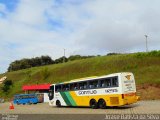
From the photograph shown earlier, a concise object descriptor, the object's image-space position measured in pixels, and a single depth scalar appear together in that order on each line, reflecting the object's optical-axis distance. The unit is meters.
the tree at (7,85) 35.53
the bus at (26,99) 23.43
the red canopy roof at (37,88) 26.31
